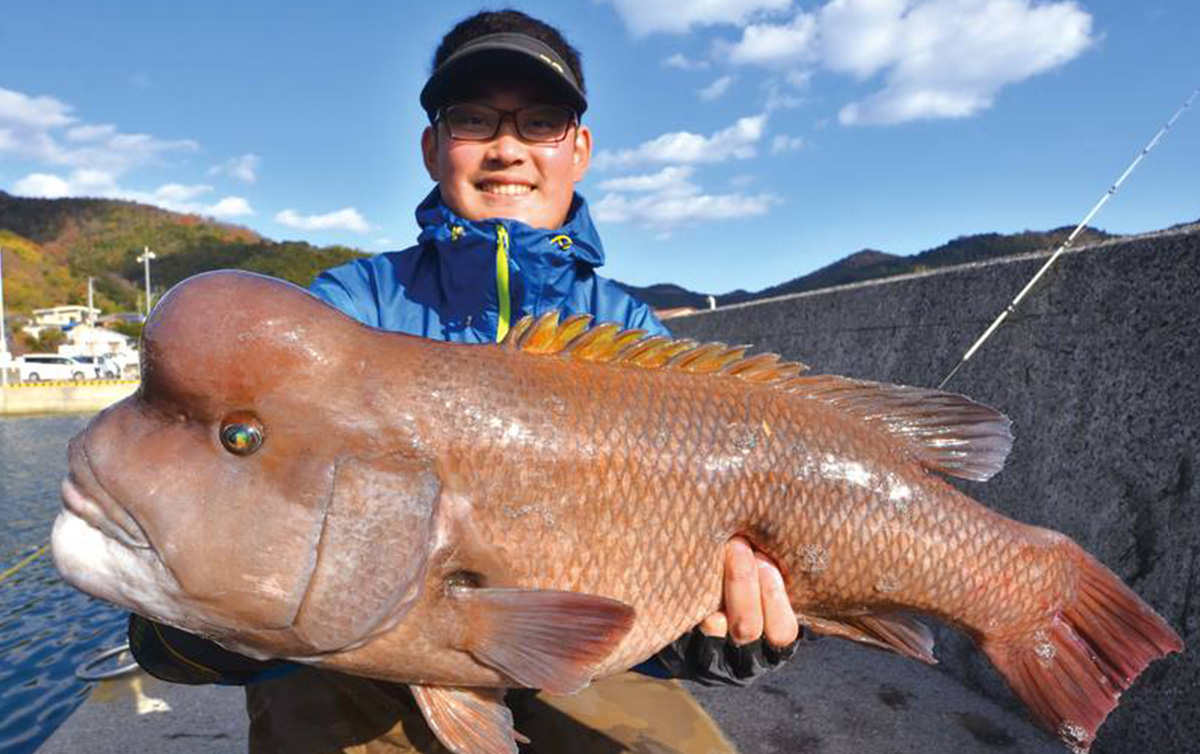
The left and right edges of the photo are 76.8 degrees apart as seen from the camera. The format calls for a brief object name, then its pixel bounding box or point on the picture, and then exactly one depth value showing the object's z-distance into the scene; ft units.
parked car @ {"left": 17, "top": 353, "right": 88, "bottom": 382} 136.67
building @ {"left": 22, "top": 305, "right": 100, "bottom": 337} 281.48
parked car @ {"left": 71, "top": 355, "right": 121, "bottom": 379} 151.43
